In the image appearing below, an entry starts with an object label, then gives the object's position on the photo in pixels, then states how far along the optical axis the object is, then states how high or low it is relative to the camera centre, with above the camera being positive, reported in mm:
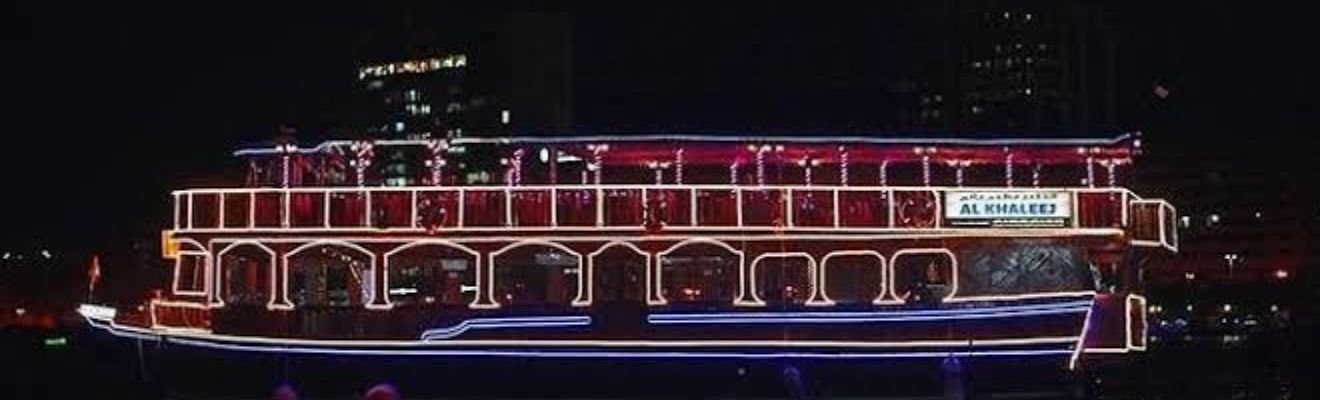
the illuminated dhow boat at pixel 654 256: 27297 +227
